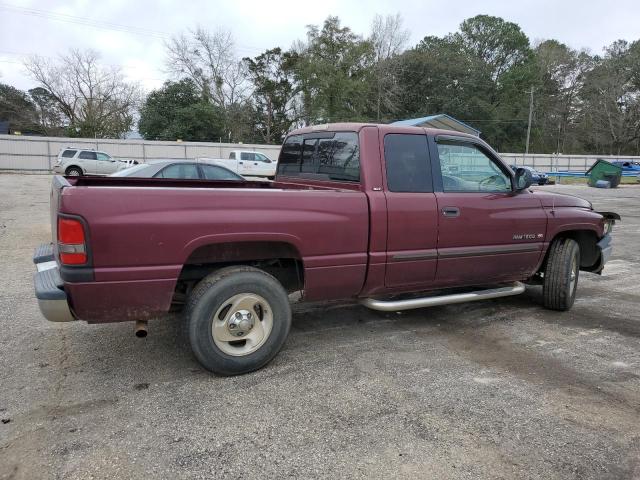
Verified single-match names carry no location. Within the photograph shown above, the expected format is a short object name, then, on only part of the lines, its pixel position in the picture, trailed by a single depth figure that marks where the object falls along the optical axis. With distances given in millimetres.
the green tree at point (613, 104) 64562
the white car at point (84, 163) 26641
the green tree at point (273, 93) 51406
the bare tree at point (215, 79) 50719
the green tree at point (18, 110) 49750
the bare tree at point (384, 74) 50625
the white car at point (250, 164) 27797
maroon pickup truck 3045
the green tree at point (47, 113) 48562
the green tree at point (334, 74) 46875
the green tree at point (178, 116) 43844
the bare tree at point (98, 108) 45875
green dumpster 29172
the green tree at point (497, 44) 70562
